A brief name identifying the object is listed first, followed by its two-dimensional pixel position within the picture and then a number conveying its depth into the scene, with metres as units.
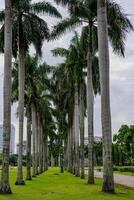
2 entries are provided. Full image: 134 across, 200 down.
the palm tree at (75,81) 41.62
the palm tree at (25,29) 31.66
